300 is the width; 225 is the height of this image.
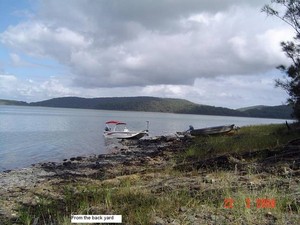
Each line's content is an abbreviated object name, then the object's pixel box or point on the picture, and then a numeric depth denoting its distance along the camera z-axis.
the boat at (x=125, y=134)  32.78
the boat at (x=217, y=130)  25.15
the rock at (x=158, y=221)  4.66
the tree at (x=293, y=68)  18.95
